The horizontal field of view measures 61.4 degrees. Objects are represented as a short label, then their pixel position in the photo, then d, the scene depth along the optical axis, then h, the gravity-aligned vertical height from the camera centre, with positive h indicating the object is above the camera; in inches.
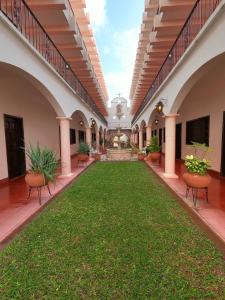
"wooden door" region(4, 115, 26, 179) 284.8 -13.6
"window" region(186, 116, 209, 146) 326.8 +6.5
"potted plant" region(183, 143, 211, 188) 173.4 -36.0
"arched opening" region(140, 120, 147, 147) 680.1 +19.4
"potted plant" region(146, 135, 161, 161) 399.5 -32.5
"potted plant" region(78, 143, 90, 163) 420.8 -36.9
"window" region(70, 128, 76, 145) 602.0 -0.2
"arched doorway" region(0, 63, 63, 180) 265.1 +31.2
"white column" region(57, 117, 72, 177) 307.0 -18.4
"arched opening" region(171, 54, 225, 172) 259.8 +40.7
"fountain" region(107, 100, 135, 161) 584.1 -61.0
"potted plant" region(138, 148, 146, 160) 510.4 -54.2
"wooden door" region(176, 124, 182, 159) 457.4 -13.8
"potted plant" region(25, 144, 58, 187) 190.4 -34.1
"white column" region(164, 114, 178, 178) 290.4 -21.2
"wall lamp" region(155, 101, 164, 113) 335.0 +50.2
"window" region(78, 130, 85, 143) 722.9 +3.1
